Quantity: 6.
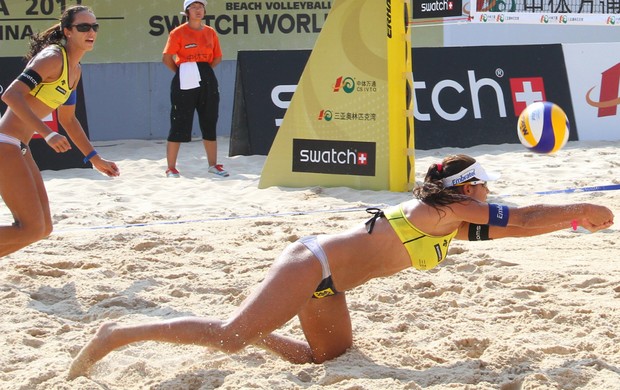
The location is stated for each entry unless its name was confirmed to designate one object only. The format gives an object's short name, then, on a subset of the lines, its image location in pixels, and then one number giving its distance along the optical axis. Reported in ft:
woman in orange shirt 59.04
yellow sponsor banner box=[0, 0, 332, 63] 77.16
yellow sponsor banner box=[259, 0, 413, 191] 51.69
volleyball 35.28
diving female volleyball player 23.92
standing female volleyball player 31.28
